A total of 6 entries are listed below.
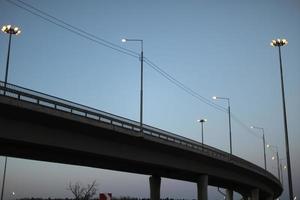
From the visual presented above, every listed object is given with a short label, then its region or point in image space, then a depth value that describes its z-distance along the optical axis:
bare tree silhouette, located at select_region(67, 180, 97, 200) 92.19
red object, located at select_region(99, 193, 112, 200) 18.81
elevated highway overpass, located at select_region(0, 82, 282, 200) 32.28
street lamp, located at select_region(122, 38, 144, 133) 46.85
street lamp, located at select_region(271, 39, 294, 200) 36.91
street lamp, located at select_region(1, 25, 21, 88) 42.75
